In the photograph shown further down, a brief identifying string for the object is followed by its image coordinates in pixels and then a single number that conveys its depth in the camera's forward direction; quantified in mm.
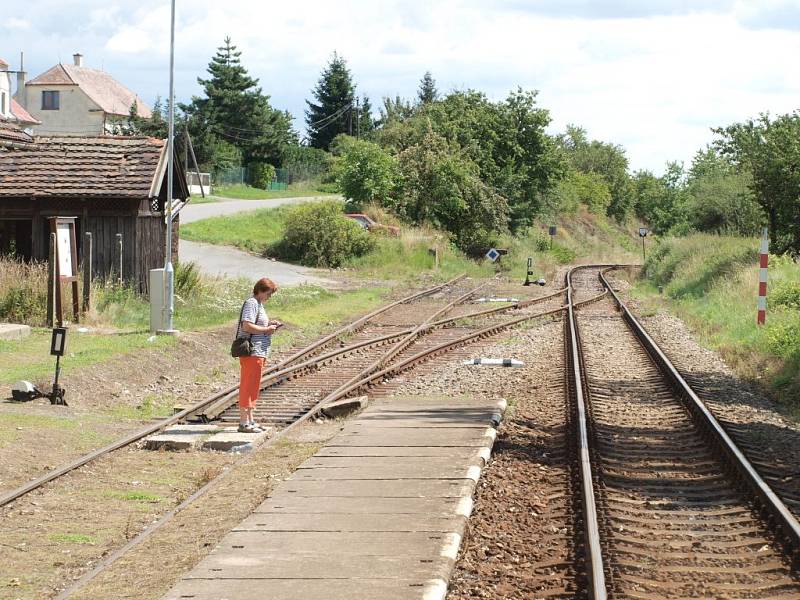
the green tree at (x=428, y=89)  126375
